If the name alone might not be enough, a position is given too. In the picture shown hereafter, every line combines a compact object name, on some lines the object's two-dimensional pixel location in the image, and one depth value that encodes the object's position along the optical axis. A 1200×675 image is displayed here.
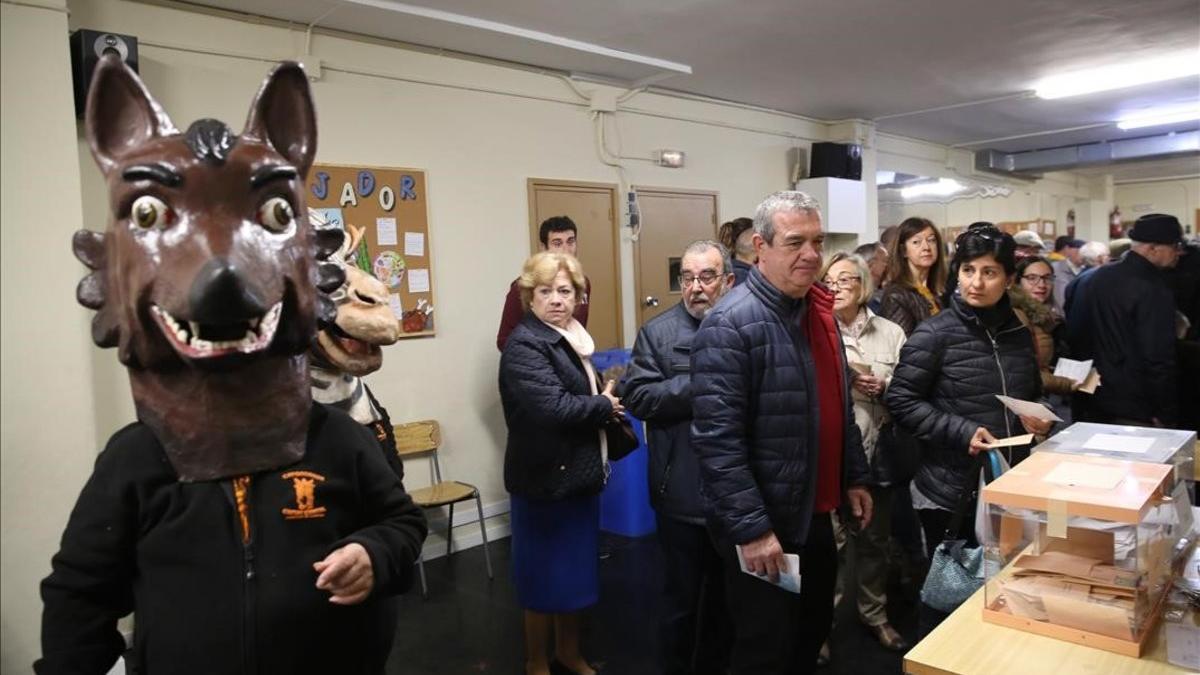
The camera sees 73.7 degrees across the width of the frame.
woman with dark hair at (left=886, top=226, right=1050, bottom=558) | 2.31
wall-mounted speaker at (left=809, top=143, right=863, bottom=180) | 6.46
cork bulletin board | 3.73
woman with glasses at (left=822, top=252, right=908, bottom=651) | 2.80
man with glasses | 2.35
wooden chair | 3.69
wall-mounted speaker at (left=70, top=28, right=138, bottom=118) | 2.66
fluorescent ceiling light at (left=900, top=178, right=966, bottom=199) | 8.53
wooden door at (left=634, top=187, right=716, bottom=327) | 5.30
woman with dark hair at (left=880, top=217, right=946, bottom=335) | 3.07
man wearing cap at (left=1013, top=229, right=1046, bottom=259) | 4.34
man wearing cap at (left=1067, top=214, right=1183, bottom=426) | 3.31
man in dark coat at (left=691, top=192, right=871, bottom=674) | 1.84
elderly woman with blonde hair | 2.50
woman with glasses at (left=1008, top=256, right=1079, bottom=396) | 3.01
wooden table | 1.35
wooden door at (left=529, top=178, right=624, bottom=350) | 4.73
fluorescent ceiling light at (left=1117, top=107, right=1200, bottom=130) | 7.39
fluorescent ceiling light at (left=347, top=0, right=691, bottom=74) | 3.51
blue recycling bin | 4.12
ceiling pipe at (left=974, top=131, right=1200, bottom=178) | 8.62
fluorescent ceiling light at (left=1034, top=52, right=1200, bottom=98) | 5.49
